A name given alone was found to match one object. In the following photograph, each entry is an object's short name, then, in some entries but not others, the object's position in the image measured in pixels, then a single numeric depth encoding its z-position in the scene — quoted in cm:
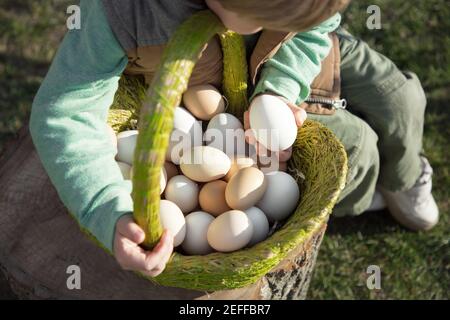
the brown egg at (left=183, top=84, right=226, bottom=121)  136
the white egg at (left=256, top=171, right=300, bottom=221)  128
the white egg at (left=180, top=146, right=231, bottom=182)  128
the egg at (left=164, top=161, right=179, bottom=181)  135
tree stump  138
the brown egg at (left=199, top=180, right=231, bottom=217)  129
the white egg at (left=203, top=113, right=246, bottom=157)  134
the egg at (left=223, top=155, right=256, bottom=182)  132
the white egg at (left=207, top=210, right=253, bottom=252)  119
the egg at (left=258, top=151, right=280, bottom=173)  134
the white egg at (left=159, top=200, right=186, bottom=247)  120
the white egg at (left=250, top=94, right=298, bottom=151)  127
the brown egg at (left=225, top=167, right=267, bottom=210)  124
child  109
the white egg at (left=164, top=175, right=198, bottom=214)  129
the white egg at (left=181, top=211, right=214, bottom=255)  124
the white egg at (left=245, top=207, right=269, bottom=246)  125
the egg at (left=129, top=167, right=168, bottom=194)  127
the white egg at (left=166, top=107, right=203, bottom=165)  134
